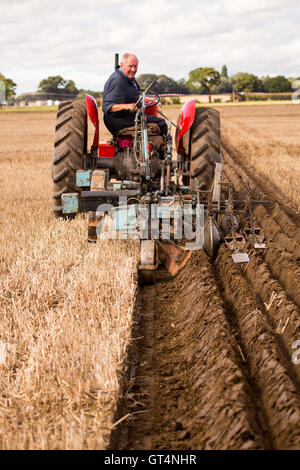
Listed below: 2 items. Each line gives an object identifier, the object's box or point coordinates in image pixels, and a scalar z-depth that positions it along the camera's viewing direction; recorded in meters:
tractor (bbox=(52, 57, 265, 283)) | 9.55
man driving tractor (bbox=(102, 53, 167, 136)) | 11.02
